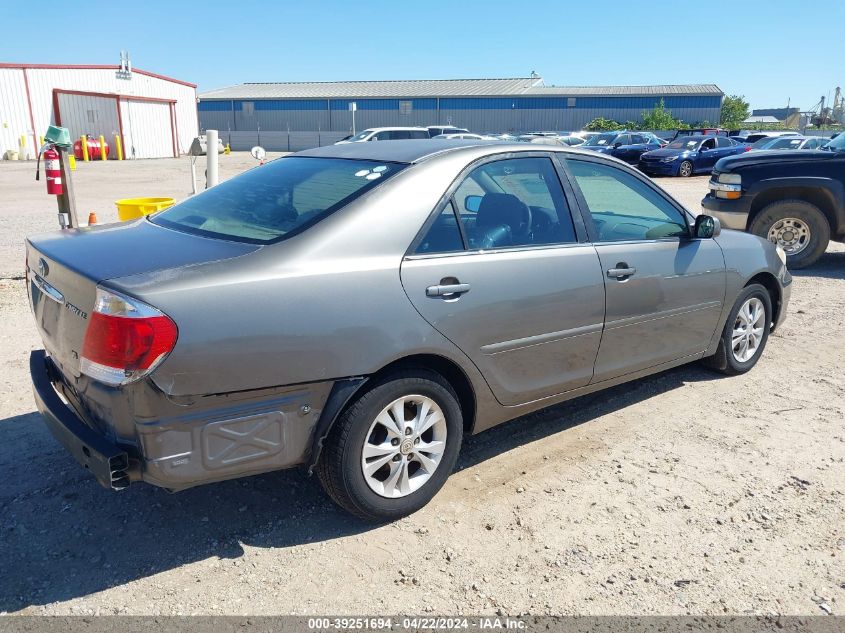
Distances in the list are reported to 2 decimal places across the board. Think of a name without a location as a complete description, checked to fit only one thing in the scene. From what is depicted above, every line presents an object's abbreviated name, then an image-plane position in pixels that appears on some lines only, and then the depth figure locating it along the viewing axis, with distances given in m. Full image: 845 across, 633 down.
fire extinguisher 7.75
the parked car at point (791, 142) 23.64
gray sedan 2.53
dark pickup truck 8.70
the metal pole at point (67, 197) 7.72
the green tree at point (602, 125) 55.31
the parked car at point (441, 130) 27.24
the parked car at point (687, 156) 26.14
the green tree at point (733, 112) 69.75
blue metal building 58.00
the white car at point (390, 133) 24.11
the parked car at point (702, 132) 34.52
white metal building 33.41
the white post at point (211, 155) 8.63
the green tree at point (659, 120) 56.28
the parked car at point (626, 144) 28.98
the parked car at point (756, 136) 32.62
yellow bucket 6.83
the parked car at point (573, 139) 30.29
